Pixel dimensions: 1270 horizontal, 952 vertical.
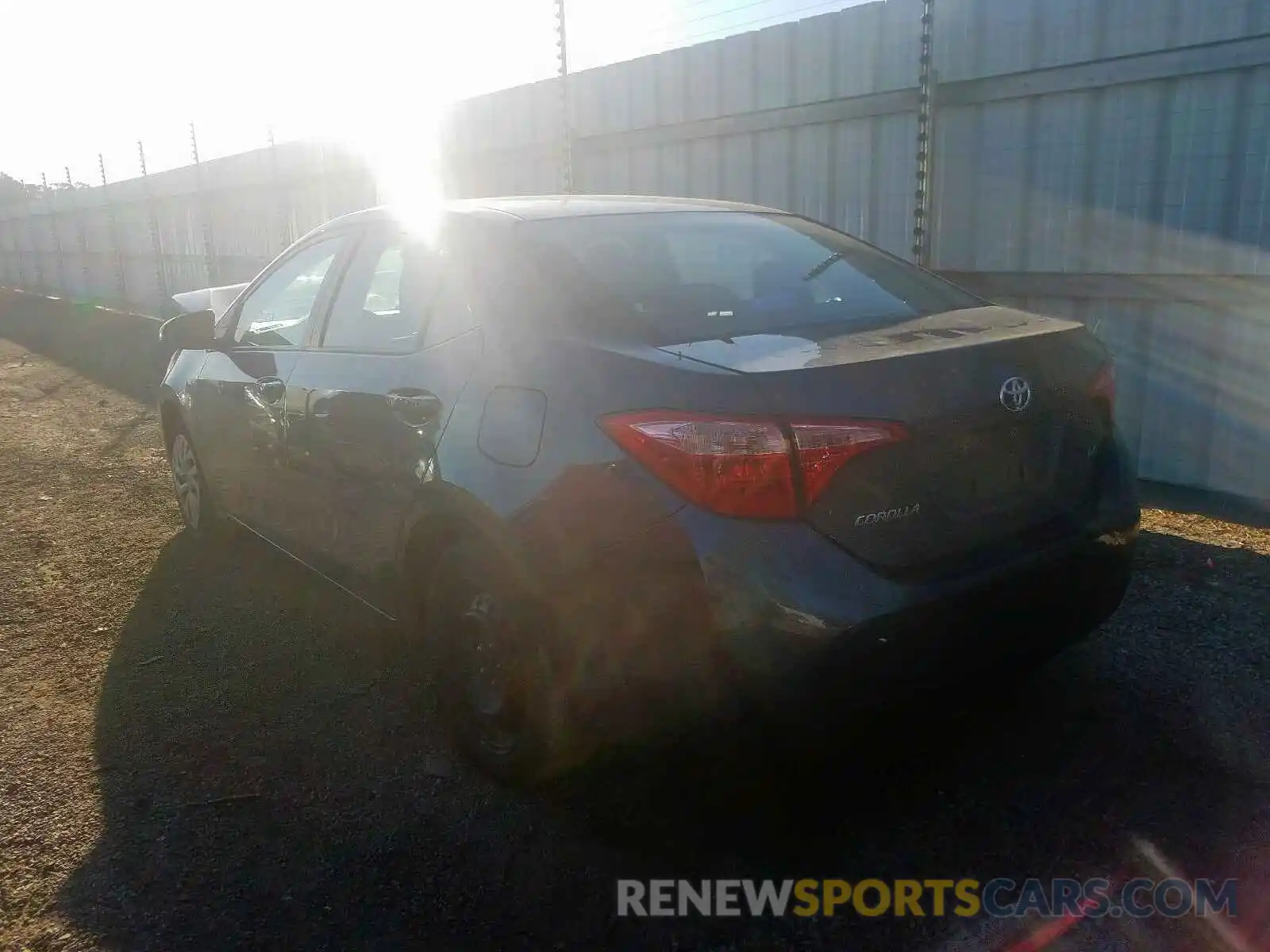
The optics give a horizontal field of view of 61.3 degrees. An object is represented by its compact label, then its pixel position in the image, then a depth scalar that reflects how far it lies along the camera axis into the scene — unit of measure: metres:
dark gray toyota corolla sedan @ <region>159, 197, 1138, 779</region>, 2.34
